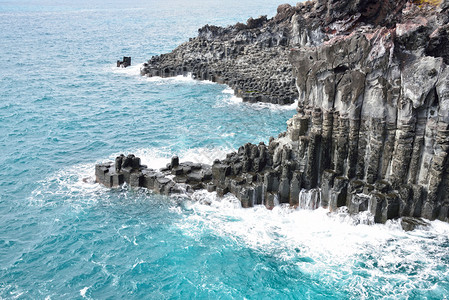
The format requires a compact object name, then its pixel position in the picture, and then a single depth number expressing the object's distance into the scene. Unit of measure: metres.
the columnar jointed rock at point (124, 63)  80.97
